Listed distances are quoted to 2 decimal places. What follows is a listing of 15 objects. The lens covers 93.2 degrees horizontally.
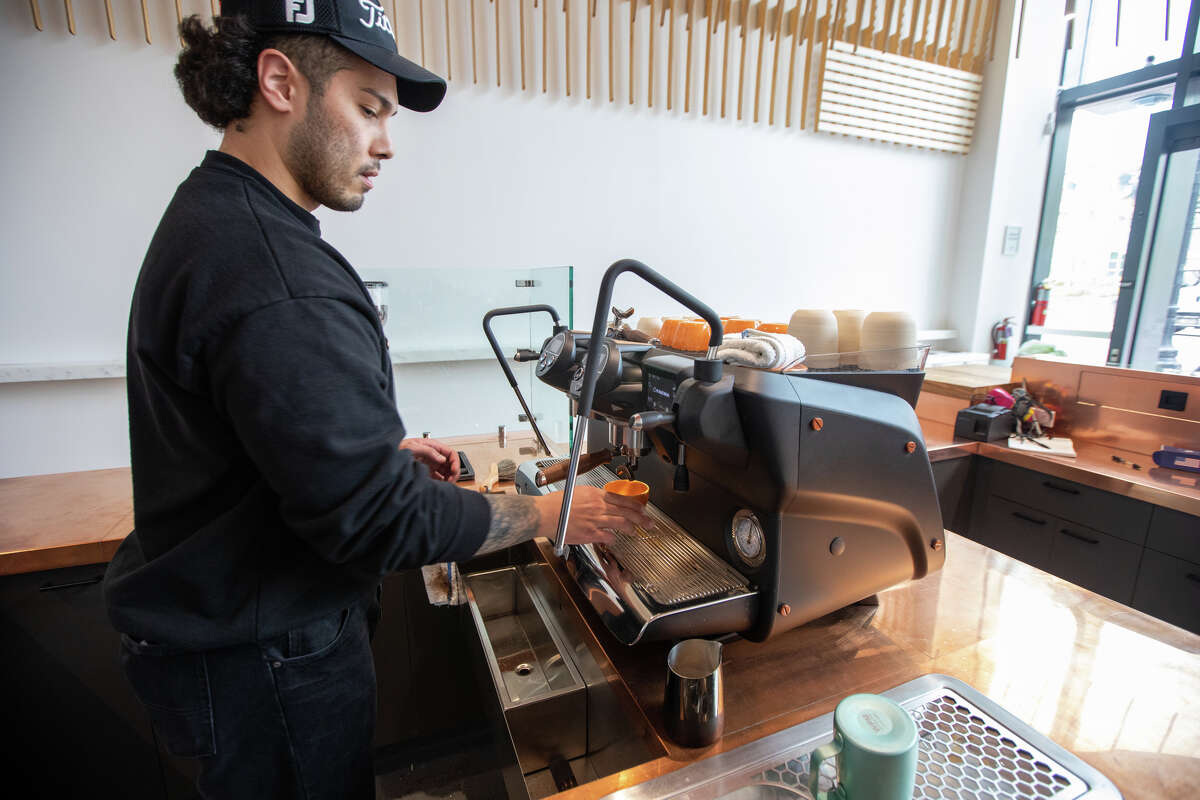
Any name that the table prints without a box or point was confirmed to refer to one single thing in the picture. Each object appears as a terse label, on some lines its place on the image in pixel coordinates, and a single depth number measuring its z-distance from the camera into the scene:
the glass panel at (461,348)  2.18
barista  0.63
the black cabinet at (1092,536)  1.79
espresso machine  0.77
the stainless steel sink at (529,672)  1.05
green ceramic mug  0.54
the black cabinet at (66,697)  1.40
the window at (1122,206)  3.09
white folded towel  0.86
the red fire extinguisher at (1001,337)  3.62
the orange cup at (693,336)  0.98
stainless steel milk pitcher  0.70
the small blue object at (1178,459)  1.89
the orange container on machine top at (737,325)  1.12
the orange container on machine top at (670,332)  1.04
